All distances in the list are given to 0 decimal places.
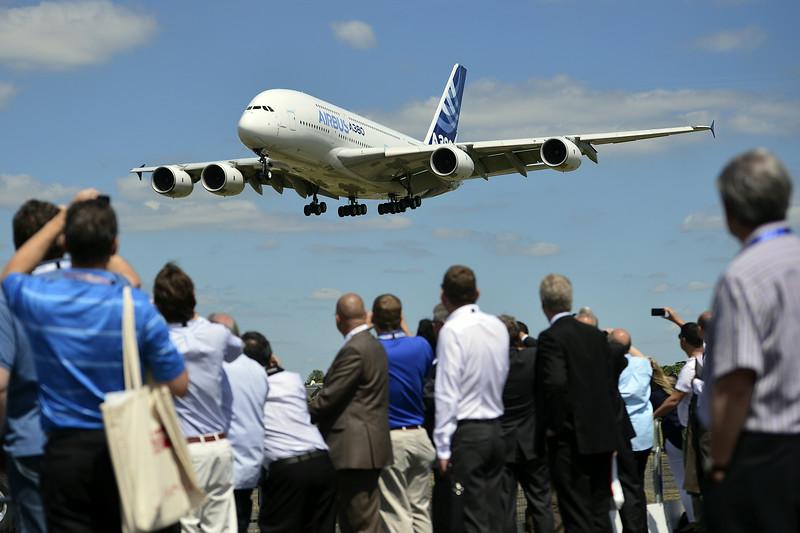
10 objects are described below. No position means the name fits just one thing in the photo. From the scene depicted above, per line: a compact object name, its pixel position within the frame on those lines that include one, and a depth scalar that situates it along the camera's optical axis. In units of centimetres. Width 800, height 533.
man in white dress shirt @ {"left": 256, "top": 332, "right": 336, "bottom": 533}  1451
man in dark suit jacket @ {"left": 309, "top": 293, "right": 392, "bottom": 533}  1482
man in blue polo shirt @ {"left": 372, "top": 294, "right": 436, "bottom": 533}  1628
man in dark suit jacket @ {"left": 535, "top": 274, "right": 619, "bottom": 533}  1496
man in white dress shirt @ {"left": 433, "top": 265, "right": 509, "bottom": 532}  1430
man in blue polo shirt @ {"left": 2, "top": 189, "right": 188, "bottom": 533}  930
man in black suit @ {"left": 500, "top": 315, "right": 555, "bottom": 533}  1684
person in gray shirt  726
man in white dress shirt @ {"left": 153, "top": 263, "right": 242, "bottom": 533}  1269
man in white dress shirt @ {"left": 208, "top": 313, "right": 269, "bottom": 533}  1494
